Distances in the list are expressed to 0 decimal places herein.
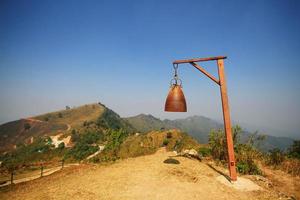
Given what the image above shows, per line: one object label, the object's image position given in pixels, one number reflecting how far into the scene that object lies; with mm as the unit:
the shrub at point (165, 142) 24497
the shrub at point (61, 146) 56938
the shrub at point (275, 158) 9789
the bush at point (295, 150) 11812
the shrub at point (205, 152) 10289
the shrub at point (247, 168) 7816
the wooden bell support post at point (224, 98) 6152
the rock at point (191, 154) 9557
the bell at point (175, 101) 5094
